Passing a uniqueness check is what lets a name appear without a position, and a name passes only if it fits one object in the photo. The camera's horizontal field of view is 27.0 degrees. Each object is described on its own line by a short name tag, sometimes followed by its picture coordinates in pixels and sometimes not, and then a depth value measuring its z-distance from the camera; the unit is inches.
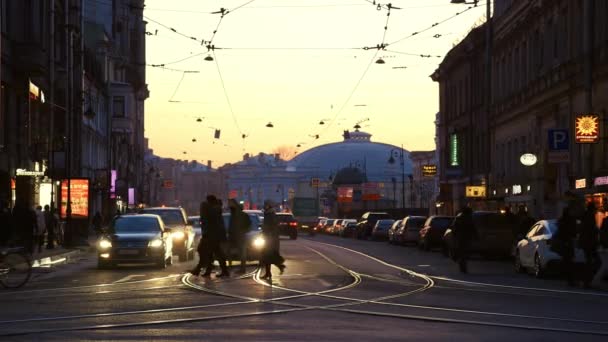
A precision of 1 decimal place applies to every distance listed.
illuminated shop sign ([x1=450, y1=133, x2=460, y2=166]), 3037.2
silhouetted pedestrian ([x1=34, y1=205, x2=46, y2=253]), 1662.2
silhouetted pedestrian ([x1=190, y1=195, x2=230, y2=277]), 1115.3
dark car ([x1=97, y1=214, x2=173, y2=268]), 1274.6
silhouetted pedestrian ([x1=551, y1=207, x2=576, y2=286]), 998.0
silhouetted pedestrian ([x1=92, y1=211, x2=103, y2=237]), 2426.4
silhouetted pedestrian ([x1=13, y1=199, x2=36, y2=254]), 1518.2
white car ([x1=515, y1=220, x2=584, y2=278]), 1097.4
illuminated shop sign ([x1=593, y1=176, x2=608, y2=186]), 1598.2
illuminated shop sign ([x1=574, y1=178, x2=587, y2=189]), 1724.2
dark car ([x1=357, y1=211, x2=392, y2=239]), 3173.2
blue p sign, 1589.6
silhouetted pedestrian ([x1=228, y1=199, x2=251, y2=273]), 1167.6
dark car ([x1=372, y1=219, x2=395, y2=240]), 2913.4
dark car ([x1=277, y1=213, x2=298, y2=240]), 2871.6
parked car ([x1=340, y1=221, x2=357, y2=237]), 3389.8
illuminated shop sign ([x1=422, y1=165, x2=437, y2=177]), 3727.9
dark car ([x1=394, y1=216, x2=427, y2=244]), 2285.9
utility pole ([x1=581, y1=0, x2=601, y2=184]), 1466.5
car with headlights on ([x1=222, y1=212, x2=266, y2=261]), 1403.8
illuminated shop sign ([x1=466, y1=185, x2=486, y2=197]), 2372.0
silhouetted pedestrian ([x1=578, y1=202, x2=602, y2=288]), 973.2
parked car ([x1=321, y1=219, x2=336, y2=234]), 4054.6
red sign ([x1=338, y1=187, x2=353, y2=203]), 5802.2
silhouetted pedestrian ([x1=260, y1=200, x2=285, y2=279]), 1071.1
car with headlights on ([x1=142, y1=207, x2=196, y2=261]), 1509.6
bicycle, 946.1
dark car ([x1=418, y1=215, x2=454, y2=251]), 1968.1
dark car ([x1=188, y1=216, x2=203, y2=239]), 1815.9
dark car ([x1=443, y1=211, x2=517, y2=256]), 1584.6
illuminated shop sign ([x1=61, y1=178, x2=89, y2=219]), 1924.2
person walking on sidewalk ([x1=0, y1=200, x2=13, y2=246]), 1413.6
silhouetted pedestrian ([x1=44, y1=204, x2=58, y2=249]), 1806.7
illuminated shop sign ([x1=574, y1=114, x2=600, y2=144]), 1491.1
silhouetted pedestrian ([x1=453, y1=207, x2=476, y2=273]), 1223.5
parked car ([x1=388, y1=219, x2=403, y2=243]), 2437.3
